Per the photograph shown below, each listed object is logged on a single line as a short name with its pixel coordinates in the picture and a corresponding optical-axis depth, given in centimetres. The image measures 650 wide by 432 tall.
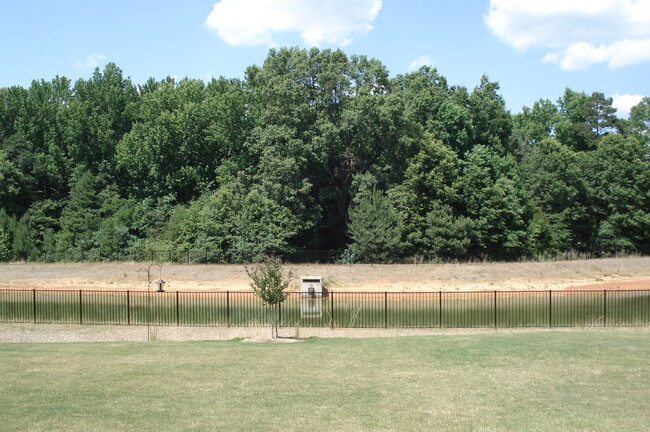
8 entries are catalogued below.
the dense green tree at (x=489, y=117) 6194
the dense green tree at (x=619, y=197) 6141
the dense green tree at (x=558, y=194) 5978
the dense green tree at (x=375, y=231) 4819
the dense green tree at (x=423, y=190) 5094
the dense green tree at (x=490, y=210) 5319
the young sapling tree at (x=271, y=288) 2294
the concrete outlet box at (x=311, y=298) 3088
